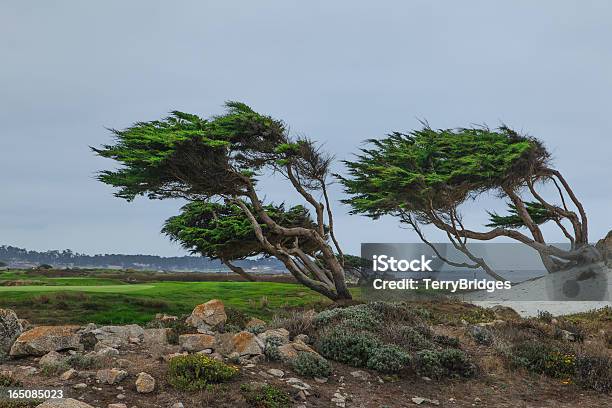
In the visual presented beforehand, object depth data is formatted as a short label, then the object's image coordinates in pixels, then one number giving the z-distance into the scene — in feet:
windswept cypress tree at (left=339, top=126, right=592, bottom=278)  104.58
